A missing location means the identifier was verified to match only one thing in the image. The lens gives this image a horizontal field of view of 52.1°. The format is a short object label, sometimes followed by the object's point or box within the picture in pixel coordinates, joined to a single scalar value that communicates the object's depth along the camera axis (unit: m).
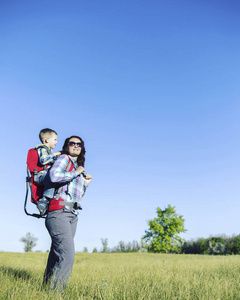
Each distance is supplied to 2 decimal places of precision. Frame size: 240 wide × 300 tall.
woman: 3.51
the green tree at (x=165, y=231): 38.00
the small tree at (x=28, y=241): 37.69
